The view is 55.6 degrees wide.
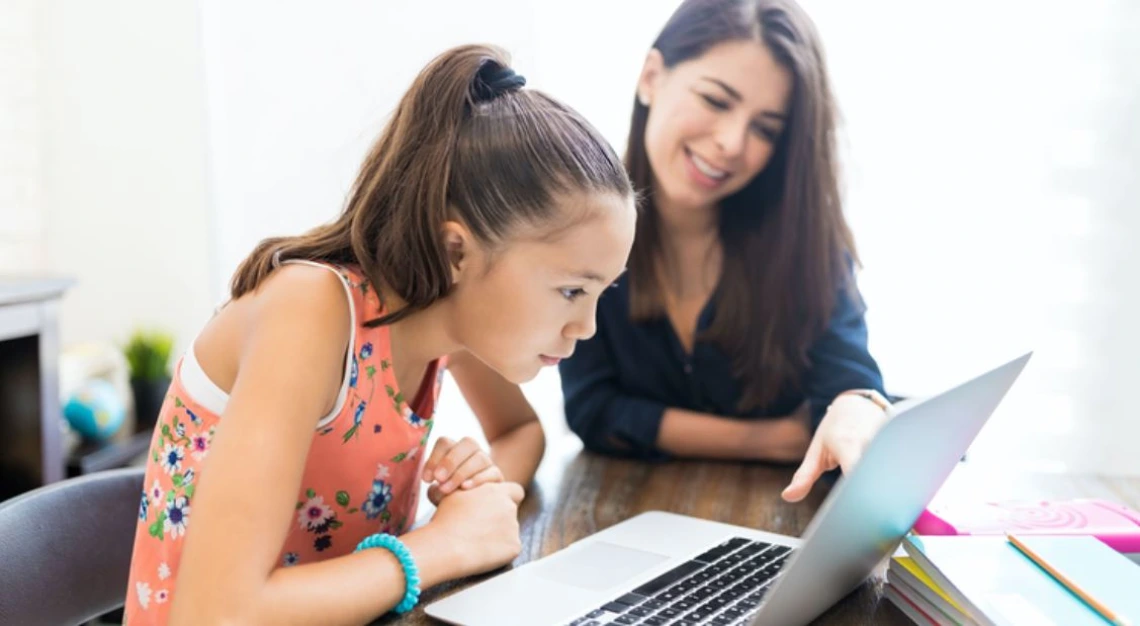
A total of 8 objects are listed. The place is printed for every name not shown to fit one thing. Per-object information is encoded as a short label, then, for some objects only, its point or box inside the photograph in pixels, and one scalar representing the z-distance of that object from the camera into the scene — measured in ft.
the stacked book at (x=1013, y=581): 2.35
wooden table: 3.51
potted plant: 7.90
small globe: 7.27
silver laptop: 2.24
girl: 2.93
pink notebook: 2.92
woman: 4.49
